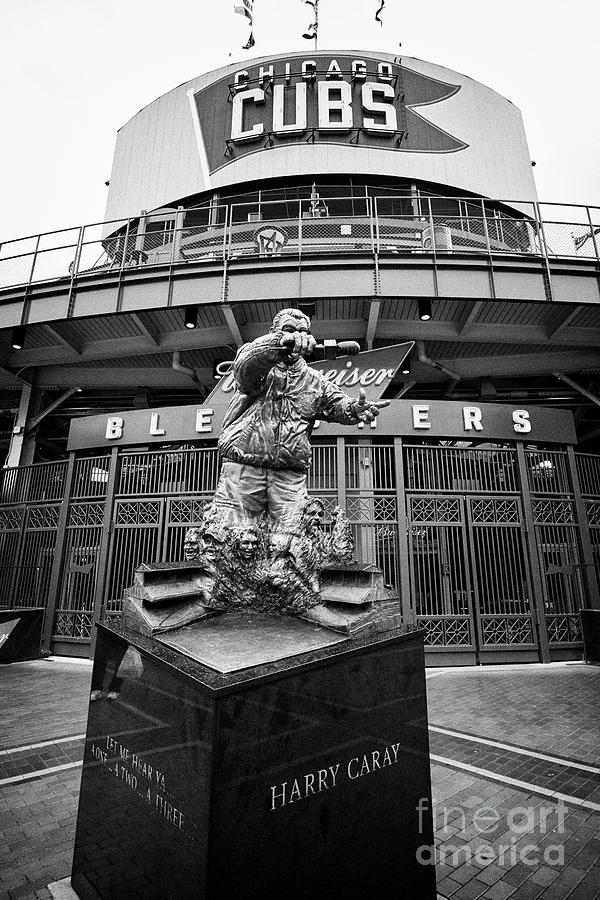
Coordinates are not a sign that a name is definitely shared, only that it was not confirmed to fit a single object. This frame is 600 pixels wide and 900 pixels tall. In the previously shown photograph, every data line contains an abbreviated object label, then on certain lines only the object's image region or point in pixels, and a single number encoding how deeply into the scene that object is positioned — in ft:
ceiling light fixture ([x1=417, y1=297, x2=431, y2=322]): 38.07
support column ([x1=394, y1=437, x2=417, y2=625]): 29.73
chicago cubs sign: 54.54
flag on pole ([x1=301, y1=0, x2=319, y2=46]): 64.80
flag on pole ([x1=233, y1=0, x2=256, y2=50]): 66.90
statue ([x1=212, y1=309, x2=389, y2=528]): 11.23
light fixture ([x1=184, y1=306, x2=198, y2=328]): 39.86
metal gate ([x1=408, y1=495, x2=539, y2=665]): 29.96
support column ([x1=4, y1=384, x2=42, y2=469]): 47.85
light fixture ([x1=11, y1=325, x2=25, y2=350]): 42.75
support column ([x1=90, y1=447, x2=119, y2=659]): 31.83
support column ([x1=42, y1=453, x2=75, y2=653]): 32.73
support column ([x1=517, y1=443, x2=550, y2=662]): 30.12
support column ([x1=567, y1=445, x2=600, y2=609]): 32.09
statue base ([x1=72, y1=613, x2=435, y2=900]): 6.64
